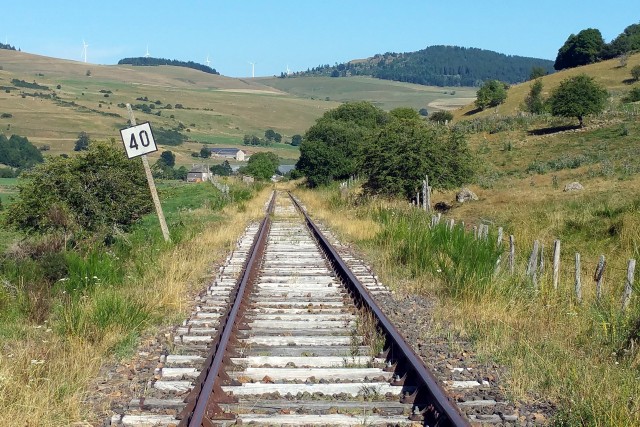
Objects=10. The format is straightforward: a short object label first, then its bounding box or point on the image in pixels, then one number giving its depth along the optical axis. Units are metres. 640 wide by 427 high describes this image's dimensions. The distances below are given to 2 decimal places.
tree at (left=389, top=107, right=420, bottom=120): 83.64
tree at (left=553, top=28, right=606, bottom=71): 134.19
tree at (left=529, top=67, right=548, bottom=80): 147.00
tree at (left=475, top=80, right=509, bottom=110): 105.81
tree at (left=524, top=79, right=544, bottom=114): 87.69
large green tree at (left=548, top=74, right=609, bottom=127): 63.66
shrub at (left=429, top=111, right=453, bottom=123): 107.54
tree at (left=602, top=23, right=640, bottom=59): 123.75
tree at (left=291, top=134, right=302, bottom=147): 180.25
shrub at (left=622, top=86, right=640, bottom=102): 78.44
